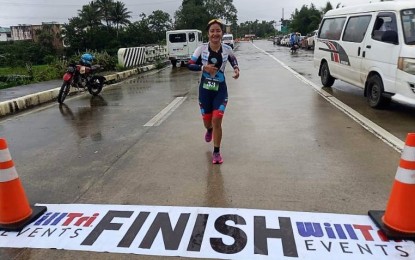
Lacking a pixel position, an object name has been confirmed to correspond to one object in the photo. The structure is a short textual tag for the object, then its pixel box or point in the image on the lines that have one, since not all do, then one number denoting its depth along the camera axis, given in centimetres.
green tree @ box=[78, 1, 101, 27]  7756
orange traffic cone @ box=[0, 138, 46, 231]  355
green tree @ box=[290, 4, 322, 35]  5703
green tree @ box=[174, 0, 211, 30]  7875
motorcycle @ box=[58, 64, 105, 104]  1091
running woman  494
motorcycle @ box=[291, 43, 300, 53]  3375
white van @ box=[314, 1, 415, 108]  717
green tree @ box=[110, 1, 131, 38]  8106
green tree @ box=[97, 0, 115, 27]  7994
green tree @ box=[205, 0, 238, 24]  10844
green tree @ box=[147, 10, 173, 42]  8889
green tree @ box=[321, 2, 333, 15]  5099
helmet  1162
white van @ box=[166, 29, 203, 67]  2403
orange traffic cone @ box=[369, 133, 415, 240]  319
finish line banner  308
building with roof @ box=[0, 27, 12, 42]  12812
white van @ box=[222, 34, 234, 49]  4938
